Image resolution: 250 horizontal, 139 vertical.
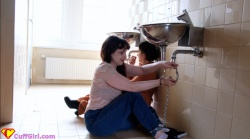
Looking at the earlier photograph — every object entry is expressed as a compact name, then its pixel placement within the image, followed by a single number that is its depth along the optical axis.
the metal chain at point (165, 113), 1.91
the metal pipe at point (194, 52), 1.52
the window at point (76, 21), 3.69
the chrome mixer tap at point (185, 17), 1.55
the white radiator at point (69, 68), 3.68
